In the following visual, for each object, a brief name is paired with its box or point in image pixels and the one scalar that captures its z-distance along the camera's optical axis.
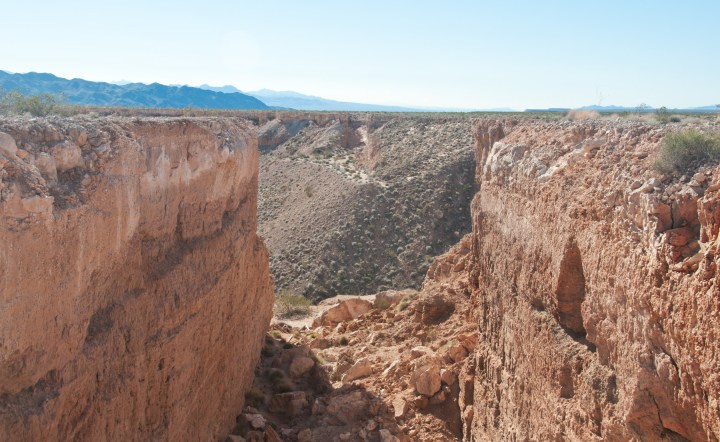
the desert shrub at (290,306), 26.33
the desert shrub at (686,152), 7.09
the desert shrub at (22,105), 19.96
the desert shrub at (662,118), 13.98
